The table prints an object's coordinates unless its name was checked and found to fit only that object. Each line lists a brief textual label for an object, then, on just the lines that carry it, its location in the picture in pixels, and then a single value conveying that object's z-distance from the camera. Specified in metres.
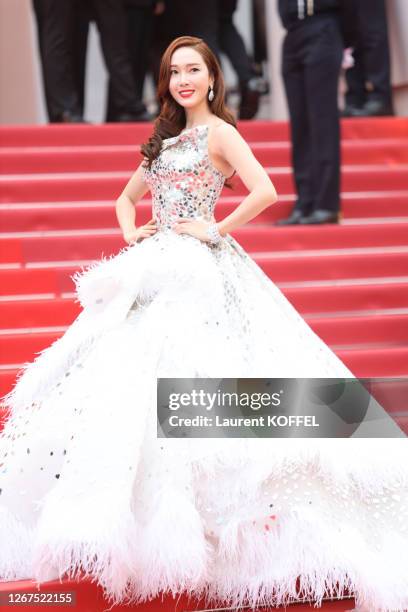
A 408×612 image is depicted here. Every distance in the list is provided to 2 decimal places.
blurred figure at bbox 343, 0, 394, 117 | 12.55
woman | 5.23
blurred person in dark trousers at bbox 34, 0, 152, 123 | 12.62
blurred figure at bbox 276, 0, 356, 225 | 10.30
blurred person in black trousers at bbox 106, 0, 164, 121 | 14.48
